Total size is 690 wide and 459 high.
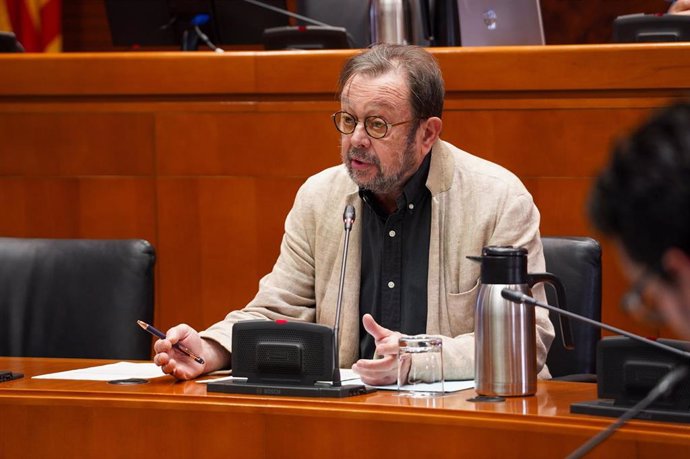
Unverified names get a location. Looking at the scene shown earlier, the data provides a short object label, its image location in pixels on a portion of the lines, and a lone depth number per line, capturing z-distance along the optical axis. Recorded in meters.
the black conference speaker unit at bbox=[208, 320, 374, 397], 4.45
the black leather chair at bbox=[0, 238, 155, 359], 5.95
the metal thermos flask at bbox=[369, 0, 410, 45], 8.25
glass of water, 4.54
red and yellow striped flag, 12.78
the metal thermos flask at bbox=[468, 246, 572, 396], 4.30
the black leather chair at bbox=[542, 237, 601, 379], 5.59
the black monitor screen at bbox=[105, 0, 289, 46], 10.14
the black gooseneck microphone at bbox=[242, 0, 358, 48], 9.11
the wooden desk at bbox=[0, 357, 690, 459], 3.78
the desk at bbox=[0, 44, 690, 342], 7.07
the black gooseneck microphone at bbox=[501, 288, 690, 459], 2.66
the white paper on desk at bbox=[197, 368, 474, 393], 4.55
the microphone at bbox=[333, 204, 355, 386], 4.46
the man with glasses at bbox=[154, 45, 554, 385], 5.54
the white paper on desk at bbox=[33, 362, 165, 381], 4.99
